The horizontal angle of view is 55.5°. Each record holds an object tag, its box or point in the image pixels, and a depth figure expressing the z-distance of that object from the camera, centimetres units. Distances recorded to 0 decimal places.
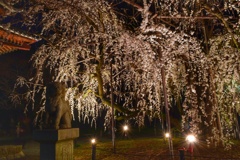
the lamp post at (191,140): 581
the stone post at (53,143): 581
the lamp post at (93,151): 671
